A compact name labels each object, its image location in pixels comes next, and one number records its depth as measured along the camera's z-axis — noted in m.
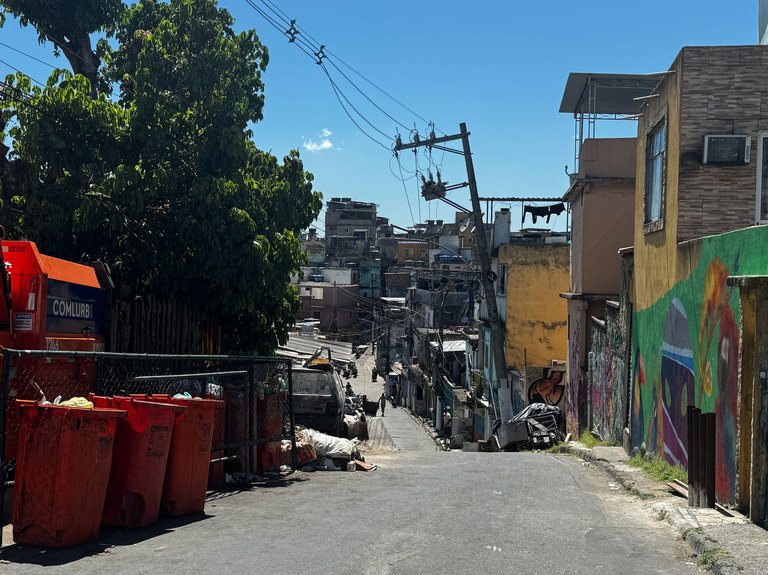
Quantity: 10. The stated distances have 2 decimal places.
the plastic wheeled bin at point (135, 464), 7.68
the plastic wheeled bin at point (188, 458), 8.34
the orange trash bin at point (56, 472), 6.91
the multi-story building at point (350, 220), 98.51
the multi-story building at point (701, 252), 9.45
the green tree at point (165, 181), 13.73
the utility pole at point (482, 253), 27.59
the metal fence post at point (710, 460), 9.19
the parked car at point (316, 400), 17.56
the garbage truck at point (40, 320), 8.25
